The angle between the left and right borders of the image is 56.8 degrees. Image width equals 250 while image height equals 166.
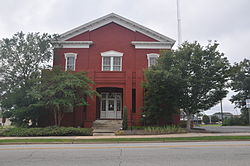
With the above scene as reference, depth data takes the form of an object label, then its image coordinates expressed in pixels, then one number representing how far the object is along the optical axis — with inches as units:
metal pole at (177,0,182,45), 1126.1
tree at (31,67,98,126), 716.0
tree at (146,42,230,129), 689.0
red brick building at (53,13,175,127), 979.3
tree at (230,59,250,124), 1328.7
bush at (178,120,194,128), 872.9
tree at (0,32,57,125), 795.4
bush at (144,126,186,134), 684.9
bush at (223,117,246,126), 1327.1
